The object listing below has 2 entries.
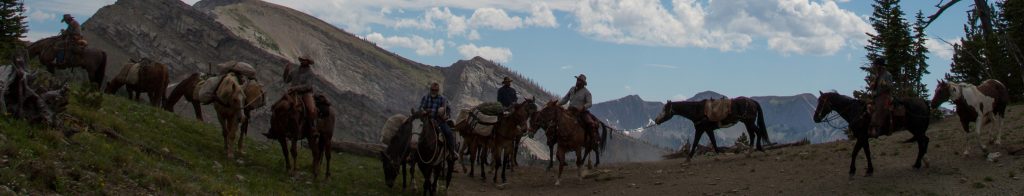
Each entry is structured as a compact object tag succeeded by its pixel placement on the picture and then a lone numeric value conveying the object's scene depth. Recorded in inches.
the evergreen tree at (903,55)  1934.1
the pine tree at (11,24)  1927.9
